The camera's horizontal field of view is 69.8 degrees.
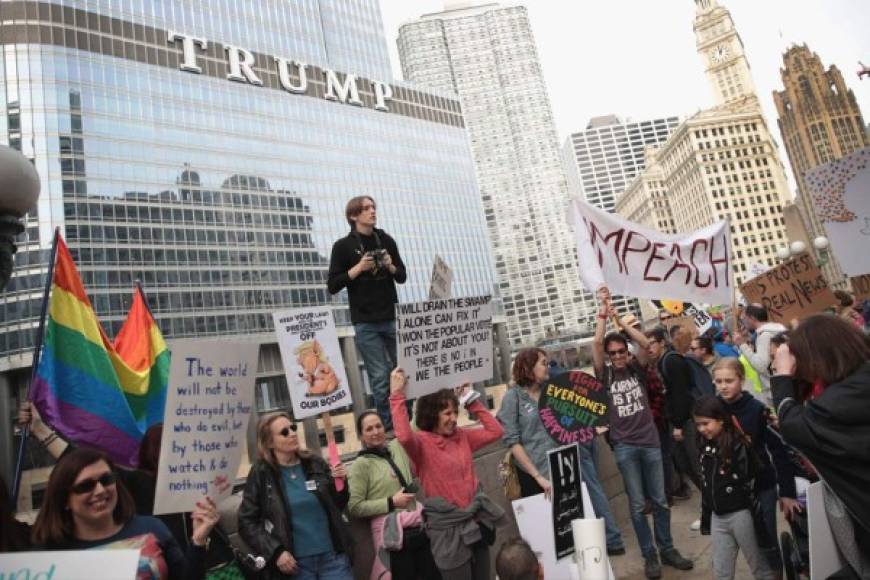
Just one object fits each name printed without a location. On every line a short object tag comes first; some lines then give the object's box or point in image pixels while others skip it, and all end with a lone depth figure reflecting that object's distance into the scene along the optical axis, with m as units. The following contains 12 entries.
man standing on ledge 6.12
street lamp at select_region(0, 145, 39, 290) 3.80
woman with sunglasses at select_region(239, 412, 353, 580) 3.65
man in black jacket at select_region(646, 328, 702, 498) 6.54
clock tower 155.62
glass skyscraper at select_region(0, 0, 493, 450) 58.09
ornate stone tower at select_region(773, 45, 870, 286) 135.25
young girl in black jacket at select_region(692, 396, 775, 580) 4.19
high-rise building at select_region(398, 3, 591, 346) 168.25
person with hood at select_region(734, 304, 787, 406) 6.13
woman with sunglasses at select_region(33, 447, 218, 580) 2.93
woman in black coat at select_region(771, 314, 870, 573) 2.80
